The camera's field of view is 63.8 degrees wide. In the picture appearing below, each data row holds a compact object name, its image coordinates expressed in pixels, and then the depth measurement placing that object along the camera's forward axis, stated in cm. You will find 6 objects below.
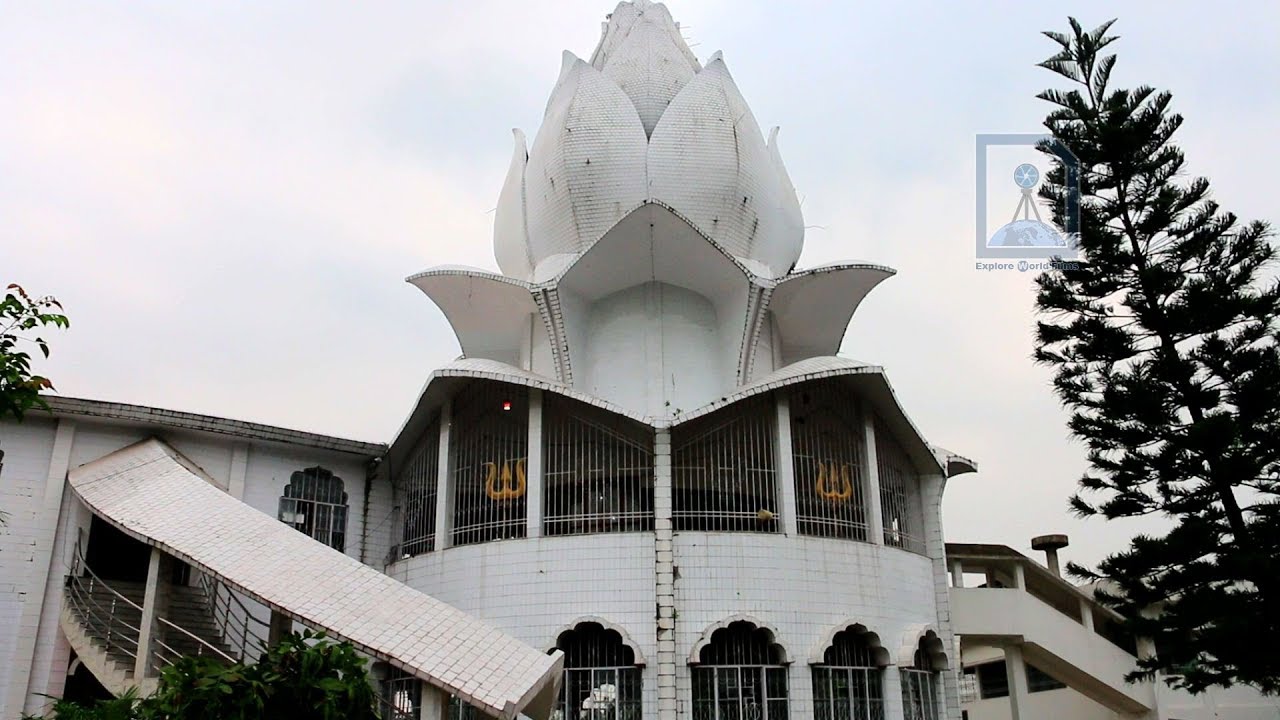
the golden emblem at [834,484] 1245
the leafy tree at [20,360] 625
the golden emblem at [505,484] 1225
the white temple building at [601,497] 1077
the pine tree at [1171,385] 1156
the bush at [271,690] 637
